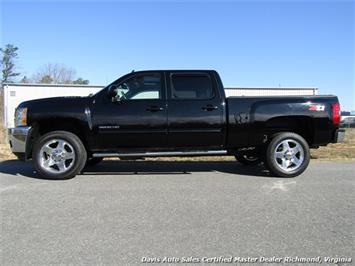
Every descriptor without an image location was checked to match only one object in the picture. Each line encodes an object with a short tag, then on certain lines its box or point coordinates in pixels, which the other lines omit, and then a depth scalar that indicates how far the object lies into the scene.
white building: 29.81
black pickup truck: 7.57
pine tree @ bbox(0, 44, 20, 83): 64.44
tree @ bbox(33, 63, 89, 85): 60.72
